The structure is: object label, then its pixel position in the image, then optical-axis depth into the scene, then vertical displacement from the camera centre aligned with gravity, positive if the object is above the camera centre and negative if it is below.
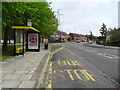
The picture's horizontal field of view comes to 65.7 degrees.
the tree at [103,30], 40.21 +5.23
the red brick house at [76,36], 91.45 +5.86
